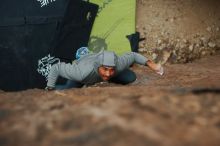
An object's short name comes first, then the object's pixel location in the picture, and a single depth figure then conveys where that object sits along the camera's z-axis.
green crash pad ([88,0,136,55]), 5.75
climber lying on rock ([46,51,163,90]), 3.93
